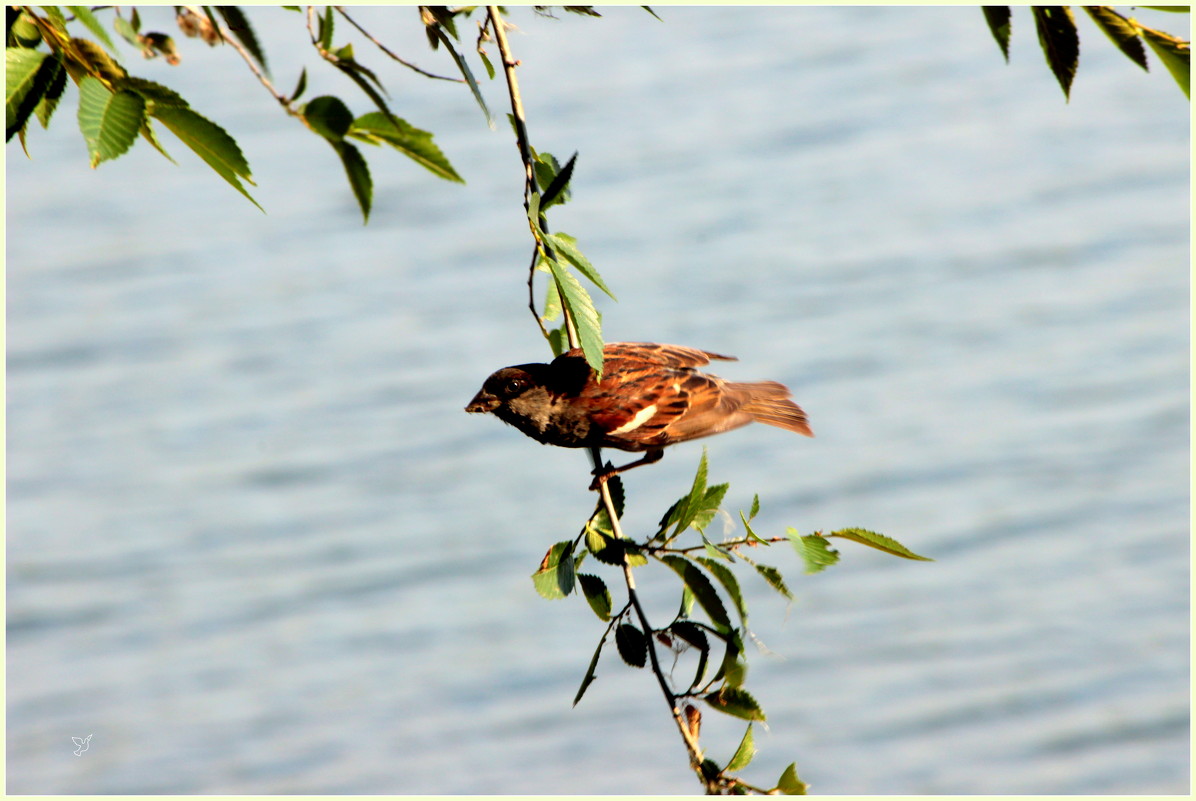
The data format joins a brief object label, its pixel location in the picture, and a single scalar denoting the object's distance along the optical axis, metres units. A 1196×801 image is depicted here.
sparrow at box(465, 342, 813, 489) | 7.71
